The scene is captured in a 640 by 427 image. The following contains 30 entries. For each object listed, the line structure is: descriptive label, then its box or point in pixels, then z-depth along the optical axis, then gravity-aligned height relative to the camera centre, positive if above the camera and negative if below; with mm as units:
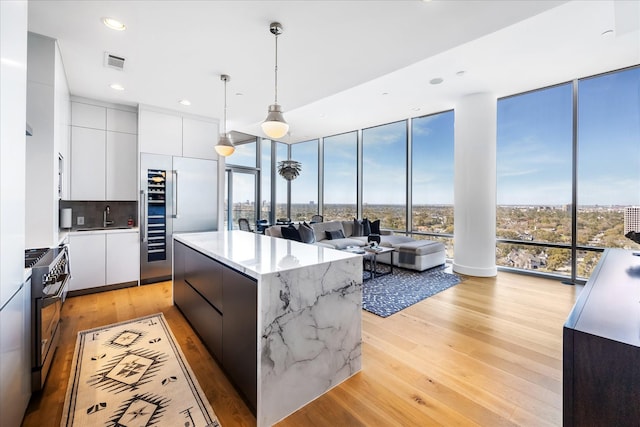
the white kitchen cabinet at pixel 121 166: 4309 +708
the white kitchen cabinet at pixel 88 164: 4023 +699
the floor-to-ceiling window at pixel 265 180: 7887 +918
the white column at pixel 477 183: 4777 +536
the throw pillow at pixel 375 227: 6602 -346
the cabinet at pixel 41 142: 2676 +675
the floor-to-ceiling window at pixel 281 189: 8367 +698
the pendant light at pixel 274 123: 2654 +859
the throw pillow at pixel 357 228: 6641 -377
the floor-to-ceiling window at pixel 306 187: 8562 +786
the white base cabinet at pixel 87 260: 3779 -705
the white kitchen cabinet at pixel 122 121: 4316 +1445
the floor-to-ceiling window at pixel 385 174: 6621 +980
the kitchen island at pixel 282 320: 1604 -723
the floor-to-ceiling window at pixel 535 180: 4422 +591
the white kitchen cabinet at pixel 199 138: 4824 +1329
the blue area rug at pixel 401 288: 3508 -1146
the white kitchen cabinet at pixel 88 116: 4043 +1428
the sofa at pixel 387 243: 5114 -615
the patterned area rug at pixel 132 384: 1671 -1252
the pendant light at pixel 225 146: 3611 +862
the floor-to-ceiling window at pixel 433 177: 5840 +804
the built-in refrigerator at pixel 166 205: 4387 +104
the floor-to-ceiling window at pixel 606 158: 3867 +832
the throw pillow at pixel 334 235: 6172 -513
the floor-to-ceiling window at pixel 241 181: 7137 +821
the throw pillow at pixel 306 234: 5017 -405
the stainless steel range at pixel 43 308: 1820 -683
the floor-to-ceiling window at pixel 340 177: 7672 +1042
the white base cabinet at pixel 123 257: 4074 -716
